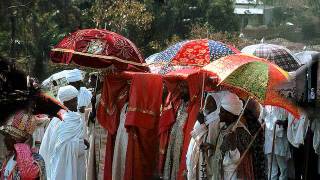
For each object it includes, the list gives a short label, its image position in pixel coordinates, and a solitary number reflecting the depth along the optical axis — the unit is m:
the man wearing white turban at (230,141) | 12.18
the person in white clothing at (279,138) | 20.18
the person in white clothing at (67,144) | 16.72
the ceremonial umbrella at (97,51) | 14.96
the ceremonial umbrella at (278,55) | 15.63
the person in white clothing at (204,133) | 13.07
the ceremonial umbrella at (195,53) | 14.37
